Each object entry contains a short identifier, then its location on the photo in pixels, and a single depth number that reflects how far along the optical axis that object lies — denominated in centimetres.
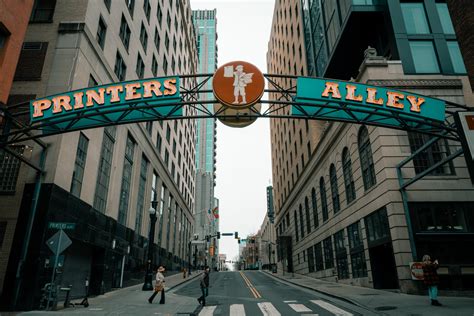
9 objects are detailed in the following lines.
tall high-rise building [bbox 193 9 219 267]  12681
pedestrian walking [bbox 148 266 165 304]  1526
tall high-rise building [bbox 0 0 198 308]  1474
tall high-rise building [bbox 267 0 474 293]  1841
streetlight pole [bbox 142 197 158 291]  2150
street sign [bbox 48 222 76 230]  1266
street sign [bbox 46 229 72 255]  1131
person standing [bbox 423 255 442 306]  1274
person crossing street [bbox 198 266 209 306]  1461
